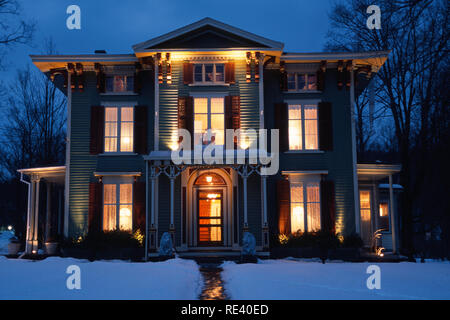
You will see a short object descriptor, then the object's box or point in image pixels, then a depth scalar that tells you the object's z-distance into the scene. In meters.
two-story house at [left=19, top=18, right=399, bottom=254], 16.30
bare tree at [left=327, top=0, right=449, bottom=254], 17.97
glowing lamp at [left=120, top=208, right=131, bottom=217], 16.66
